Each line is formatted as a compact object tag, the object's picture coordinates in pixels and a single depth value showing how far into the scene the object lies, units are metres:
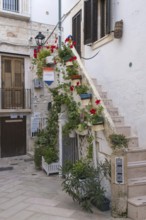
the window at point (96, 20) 7.75
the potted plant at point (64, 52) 6.94
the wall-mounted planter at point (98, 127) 5.48
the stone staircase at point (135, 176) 4.41
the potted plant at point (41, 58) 7.50
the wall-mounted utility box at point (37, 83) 12.81
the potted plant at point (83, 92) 6.08
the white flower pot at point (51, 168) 8.01
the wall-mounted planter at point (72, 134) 7.24
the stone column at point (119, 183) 4.60
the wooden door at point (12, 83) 12.35
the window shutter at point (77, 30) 9.60
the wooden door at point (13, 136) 12.27
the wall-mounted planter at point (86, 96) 6.07
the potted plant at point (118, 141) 4.82
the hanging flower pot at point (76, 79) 6.55
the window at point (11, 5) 12.55
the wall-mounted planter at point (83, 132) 6.37
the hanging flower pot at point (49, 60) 7.32
